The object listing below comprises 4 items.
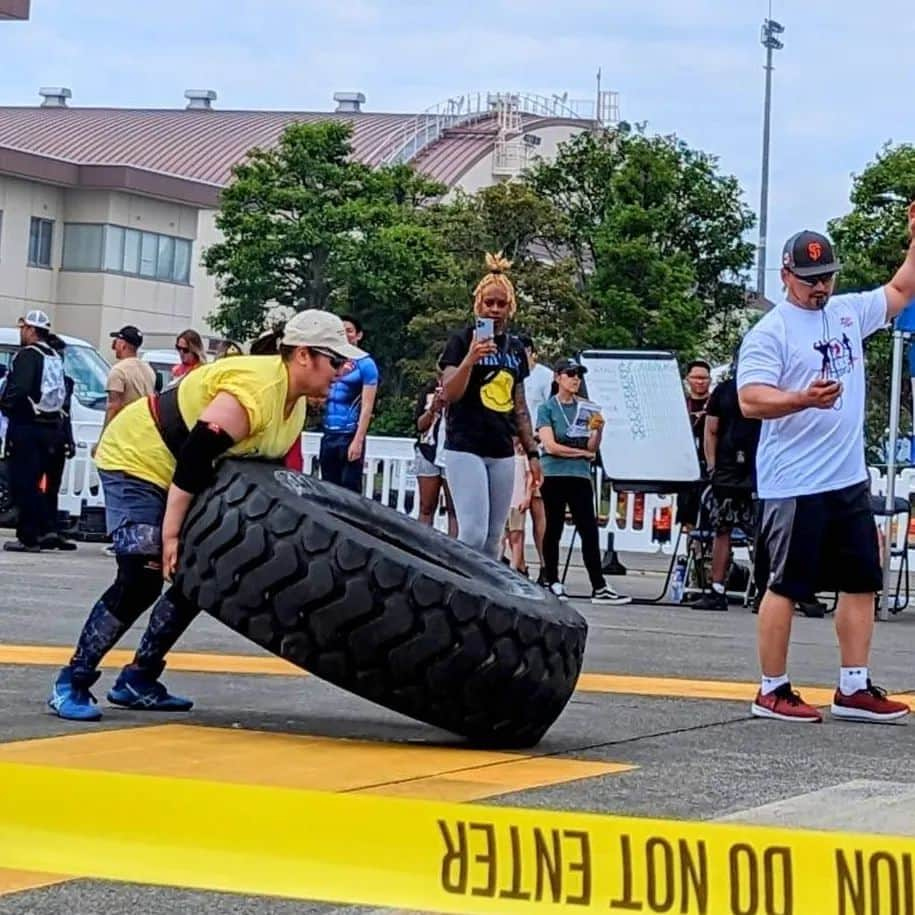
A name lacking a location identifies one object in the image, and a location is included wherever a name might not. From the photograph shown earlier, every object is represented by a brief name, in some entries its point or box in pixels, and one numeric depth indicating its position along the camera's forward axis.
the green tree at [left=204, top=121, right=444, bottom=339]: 59.09
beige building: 61.66
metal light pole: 63.09
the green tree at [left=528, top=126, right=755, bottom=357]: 53.81
